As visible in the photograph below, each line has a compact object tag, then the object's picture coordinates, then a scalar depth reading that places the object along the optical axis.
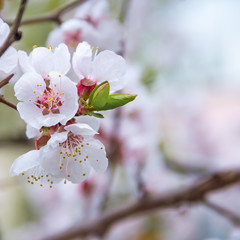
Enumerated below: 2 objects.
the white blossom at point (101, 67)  0.39
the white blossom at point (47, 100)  0.38
